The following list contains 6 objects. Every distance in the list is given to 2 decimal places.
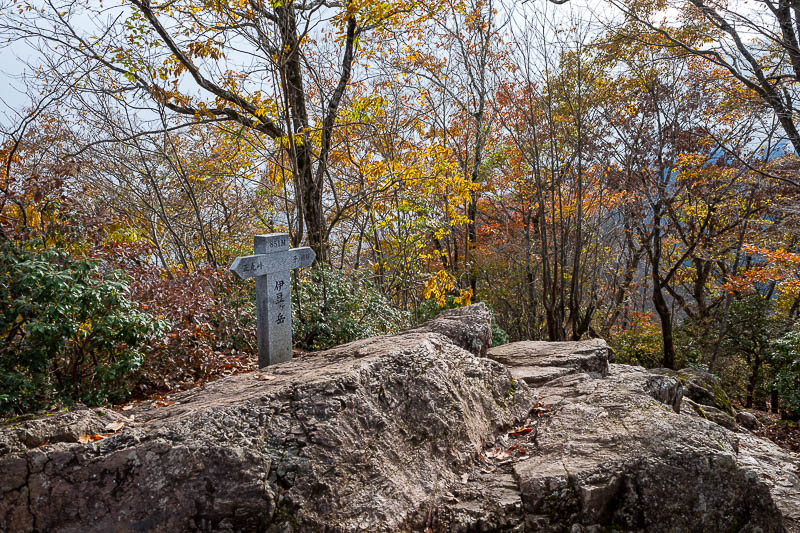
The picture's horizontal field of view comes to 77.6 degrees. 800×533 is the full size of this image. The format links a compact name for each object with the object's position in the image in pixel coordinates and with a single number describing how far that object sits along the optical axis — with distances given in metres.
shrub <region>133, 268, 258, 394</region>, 5.35
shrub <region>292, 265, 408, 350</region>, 6.98
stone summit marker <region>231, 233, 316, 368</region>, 5.34
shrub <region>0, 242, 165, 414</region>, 4.16
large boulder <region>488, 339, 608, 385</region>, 5.78
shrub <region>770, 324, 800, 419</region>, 10.70
